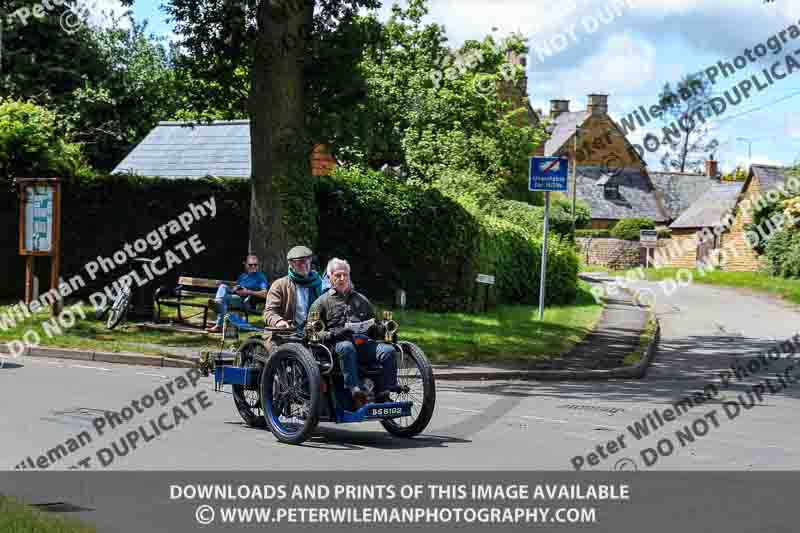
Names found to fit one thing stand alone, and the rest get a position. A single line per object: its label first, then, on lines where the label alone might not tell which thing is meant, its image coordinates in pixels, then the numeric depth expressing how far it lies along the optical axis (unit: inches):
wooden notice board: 847.7
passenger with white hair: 393.7
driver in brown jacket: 437.4
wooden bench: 822.9
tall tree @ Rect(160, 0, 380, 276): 797.2
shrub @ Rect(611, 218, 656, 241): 3113.2
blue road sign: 890.7
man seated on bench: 778.9
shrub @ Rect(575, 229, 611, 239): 3112.7
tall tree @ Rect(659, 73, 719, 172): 3757.4
